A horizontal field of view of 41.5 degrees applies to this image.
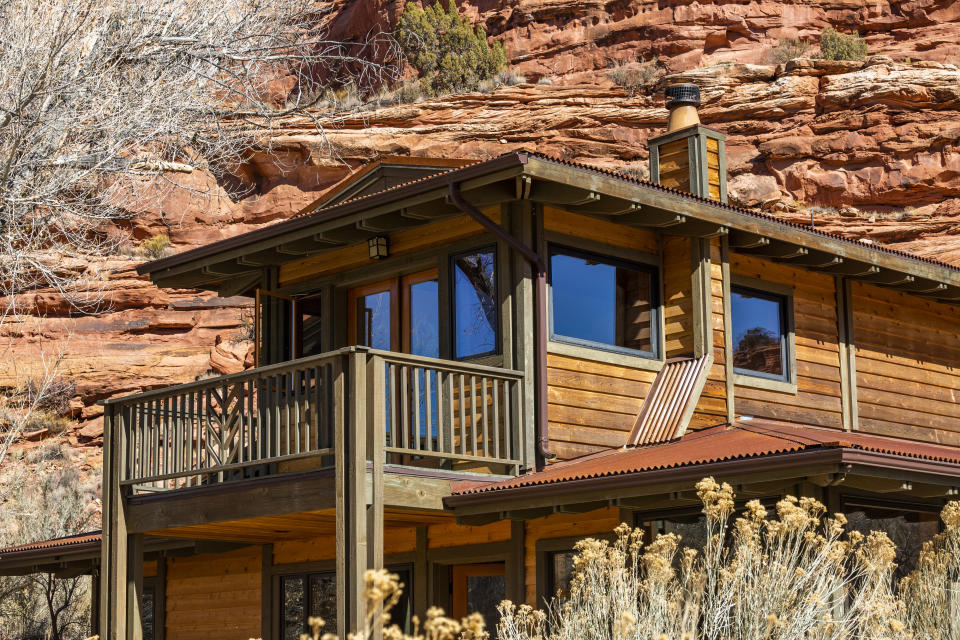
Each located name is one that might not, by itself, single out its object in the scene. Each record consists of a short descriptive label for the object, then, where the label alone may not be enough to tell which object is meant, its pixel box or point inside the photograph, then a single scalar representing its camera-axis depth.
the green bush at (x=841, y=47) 39.28
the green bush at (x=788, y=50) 39.66
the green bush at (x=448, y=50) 42.75
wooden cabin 10.30
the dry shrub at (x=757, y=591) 7.20
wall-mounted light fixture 13.16
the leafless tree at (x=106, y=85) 10.92
